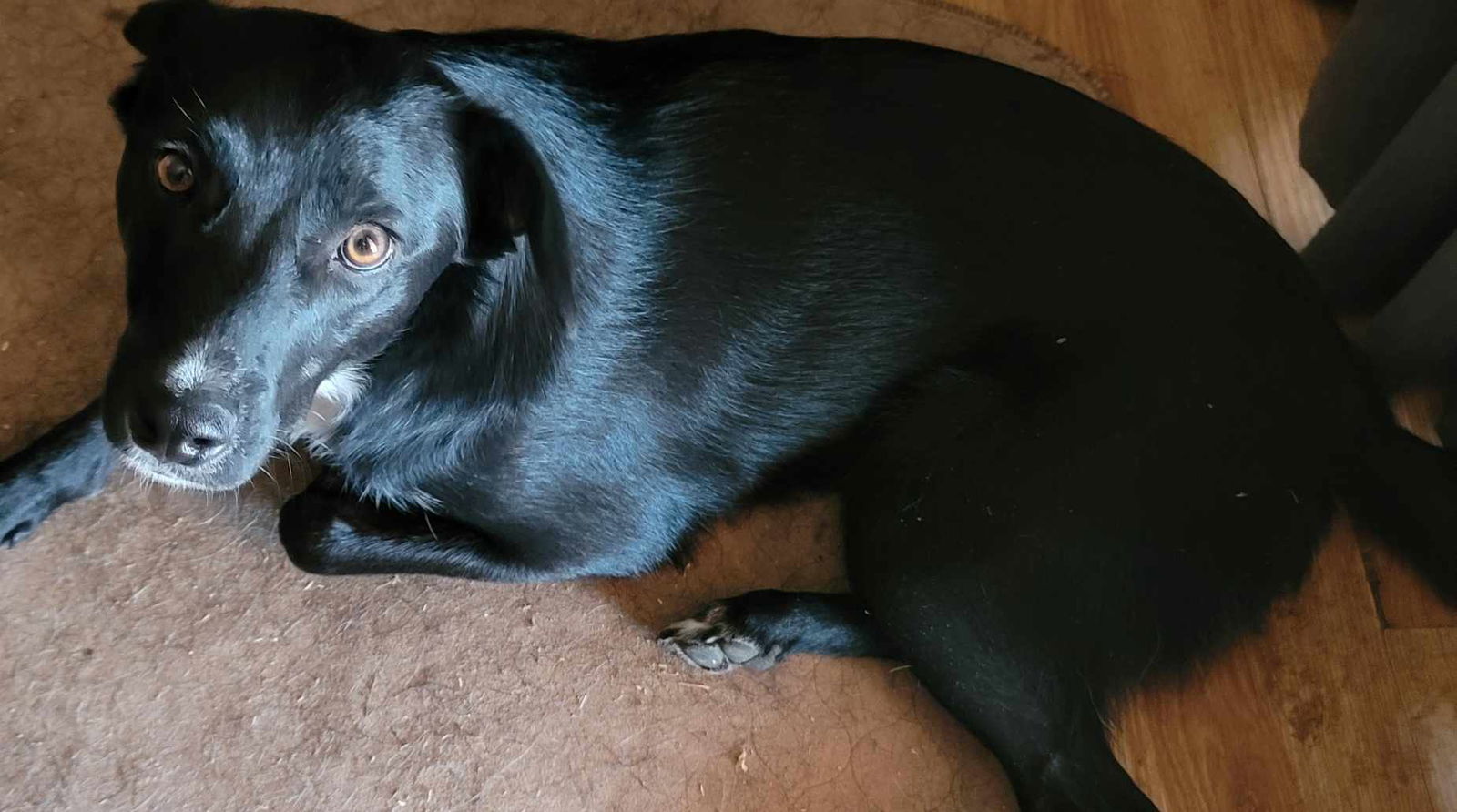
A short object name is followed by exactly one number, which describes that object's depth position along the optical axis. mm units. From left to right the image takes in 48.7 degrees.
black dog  629
